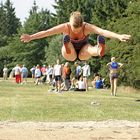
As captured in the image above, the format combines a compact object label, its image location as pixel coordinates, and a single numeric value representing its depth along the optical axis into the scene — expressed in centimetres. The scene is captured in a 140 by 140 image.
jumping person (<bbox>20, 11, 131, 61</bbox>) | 943
